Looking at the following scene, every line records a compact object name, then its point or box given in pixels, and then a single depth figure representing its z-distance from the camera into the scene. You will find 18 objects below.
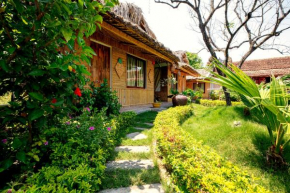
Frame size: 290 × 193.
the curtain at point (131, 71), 6.85
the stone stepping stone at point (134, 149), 2.65
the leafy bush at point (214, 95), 15.50
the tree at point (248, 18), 7.64
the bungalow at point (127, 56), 4.43
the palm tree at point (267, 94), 1.85
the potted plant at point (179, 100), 7.55
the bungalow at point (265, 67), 16.96
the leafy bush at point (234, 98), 11.33
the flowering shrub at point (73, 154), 1.21
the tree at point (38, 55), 1.09
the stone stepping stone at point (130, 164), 2.07
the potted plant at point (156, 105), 7.67
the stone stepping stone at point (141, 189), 1.57
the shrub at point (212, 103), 10.77
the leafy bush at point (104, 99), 4.06
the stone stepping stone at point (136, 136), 3.29
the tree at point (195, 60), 41.92
